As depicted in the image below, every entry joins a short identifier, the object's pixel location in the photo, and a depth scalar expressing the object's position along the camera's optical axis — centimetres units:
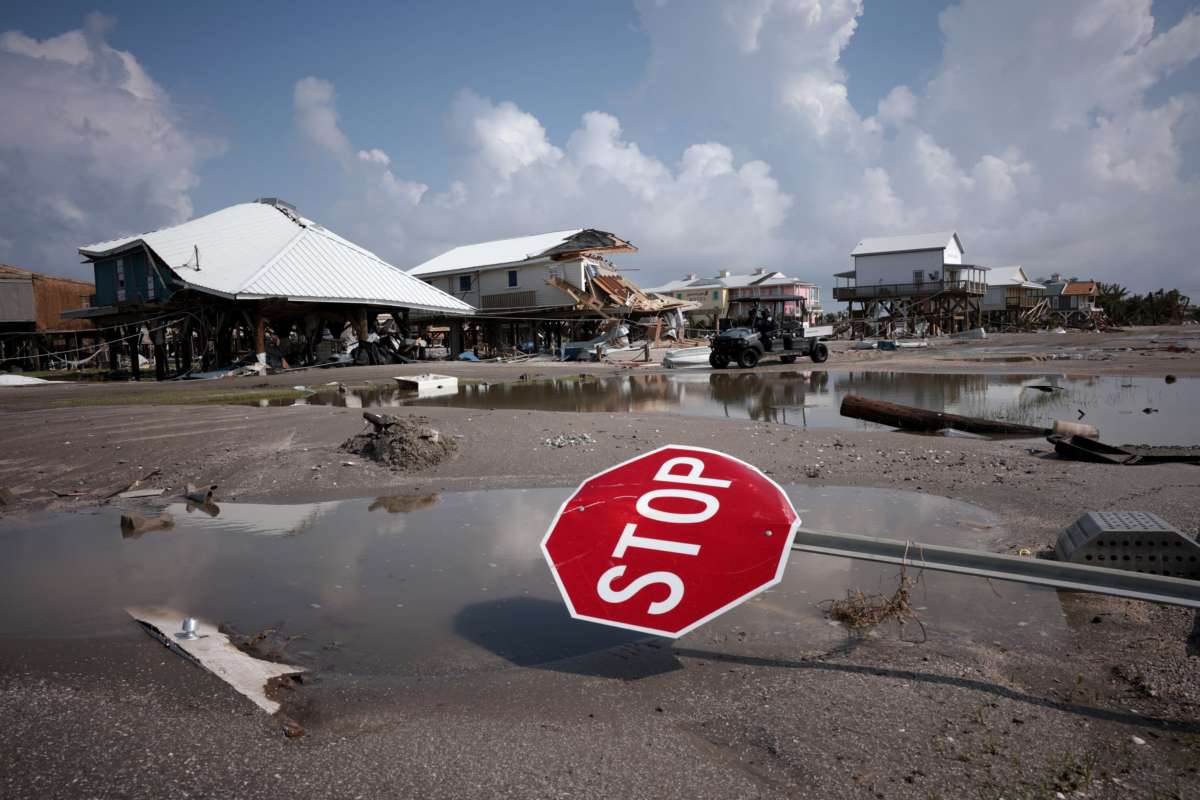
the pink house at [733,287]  8856
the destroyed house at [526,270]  4369
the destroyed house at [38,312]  4219
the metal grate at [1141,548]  424
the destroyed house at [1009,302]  7738
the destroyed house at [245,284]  2962
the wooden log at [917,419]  1093
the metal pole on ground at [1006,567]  305
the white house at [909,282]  5819
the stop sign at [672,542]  357
